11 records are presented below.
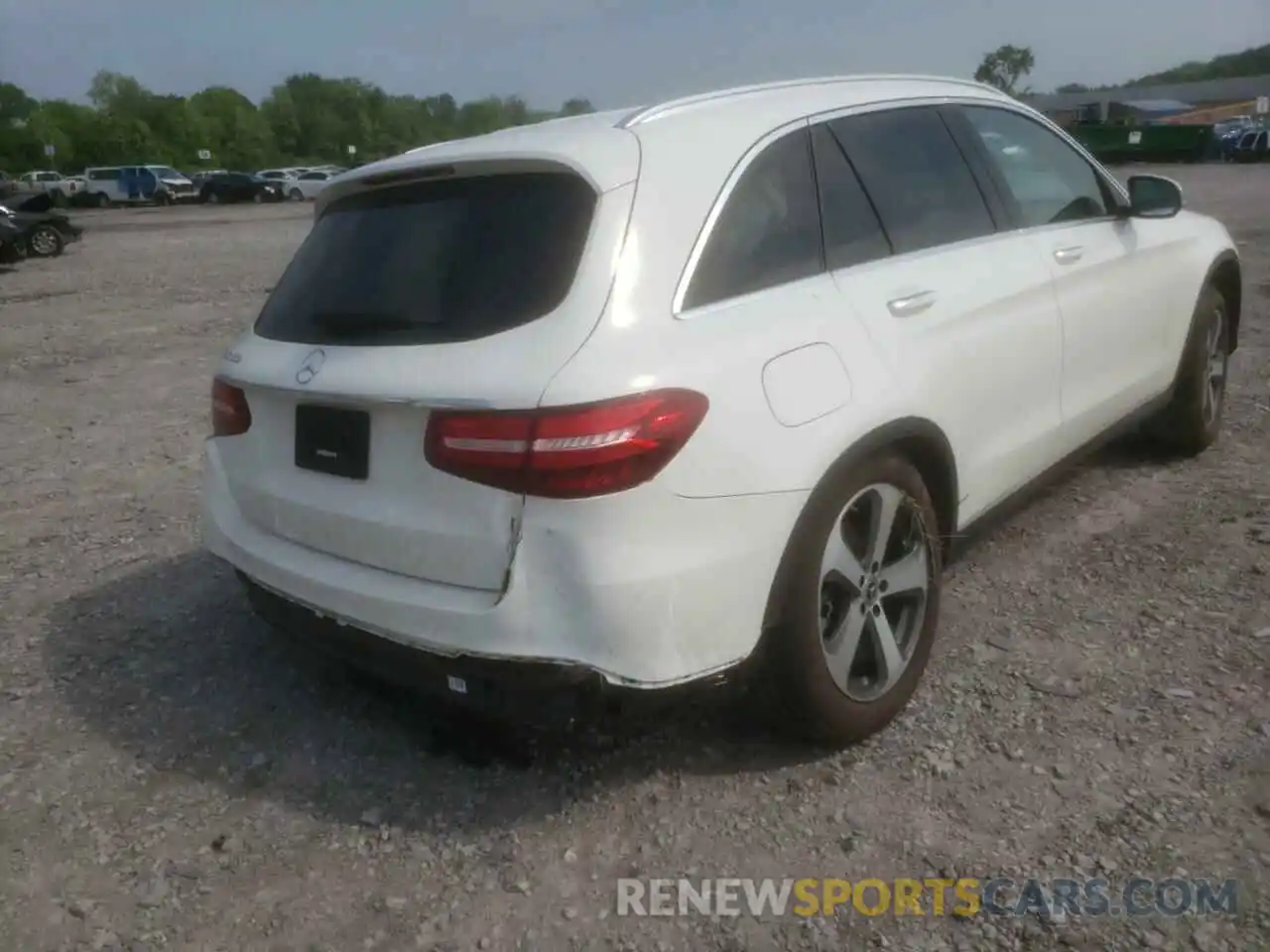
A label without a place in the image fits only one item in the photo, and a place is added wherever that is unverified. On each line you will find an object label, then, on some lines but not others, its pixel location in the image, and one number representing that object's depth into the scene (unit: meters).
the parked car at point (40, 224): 21.24
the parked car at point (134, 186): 53.66
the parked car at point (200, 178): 53.22
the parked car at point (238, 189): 52.22
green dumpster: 45.44
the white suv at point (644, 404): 2.46
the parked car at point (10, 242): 20.30
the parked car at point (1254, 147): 42.62
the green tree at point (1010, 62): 124.50
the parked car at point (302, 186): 53.69
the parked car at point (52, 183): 53.14
